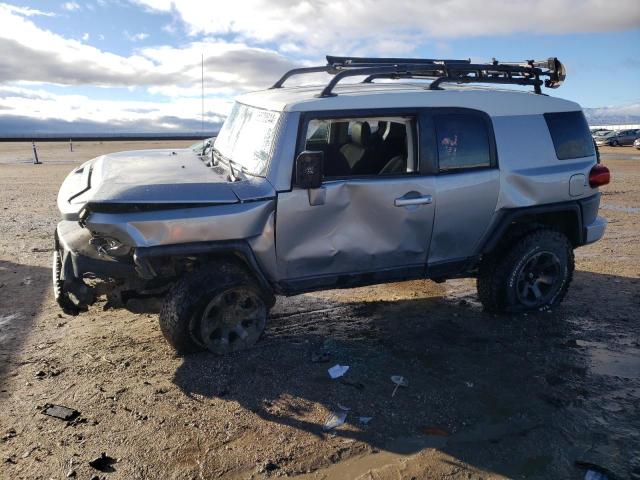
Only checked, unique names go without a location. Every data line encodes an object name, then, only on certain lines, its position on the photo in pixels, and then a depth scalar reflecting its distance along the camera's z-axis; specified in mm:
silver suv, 4078
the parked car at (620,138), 39406
